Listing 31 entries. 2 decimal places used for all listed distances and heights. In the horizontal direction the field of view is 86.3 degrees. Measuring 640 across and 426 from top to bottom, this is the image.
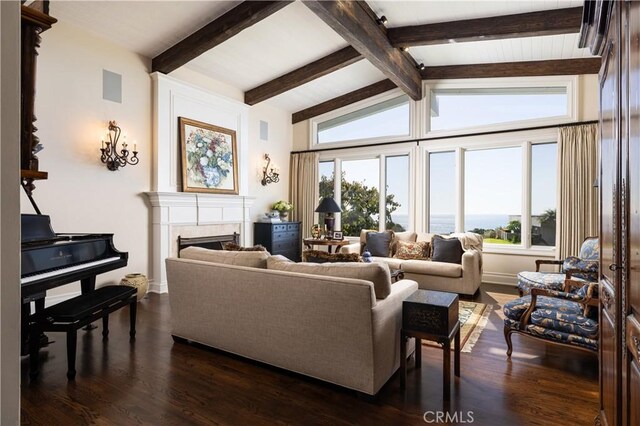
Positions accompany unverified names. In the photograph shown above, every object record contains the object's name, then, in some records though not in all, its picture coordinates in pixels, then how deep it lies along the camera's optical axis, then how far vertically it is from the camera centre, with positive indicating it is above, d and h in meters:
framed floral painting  5.25 +0.87
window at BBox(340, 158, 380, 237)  6.96 +0.29
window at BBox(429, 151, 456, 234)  6.12 +0.31
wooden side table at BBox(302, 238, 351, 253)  6.04 -0.58
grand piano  2.42 -0.40
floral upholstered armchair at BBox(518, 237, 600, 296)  3.44 -0.67
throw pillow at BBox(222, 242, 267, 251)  3.14 -0.36
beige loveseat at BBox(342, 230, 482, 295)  4.69 -0.86
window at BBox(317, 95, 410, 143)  6.62 +1.79
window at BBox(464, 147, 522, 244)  5.60 +0.26
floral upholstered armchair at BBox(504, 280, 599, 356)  2.52 -0.85
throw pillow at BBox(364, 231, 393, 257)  5.56 -0.56
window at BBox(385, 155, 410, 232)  6.58 +0.32
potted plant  6.98 +0.05
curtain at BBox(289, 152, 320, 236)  7.43 +0.50
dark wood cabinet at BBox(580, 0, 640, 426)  0.98 +0.02
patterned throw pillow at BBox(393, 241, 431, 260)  5.29 -0.64
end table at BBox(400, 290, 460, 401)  2.20 -0.76
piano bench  2.40 -0.79
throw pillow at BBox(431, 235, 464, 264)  4.92 -0.61
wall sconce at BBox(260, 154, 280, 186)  6.93 +0.73
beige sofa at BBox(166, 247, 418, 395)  2.12 -0.74
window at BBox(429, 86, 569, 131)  5.28 +1.73
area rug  3.12 -1.22
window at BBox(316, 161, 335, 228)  7.40 +0.65
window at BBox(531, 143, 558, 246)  5.31 +0.25
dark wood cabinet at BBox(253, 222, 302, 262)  6.45 -0.54
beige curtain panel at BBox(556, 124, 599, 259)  4.85 +0.31
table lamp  6.19 +0.01
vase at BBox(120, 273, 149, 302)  4.18 -0.88
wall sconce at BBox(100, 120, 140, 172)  4.36 +0.77
